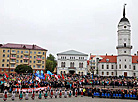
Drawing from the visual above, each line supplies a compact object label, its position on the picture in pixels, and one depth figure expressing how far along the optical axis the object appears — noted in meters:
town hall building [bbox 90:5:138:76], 72.44
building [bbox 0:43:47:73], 78.38
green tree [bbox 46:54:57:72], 100.52
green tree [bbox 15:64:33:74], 70.38
